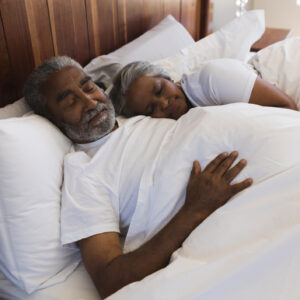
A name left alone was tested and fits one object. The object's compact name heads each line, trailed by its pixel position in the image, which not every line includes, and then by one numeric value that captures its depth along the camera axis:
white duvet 0.65
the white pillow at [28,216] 0.81
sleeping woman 1.20
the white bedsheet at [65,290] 0.80
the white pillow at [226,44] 1.61
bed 0.65
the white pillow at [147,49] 1.40
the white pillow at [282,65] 1.34
